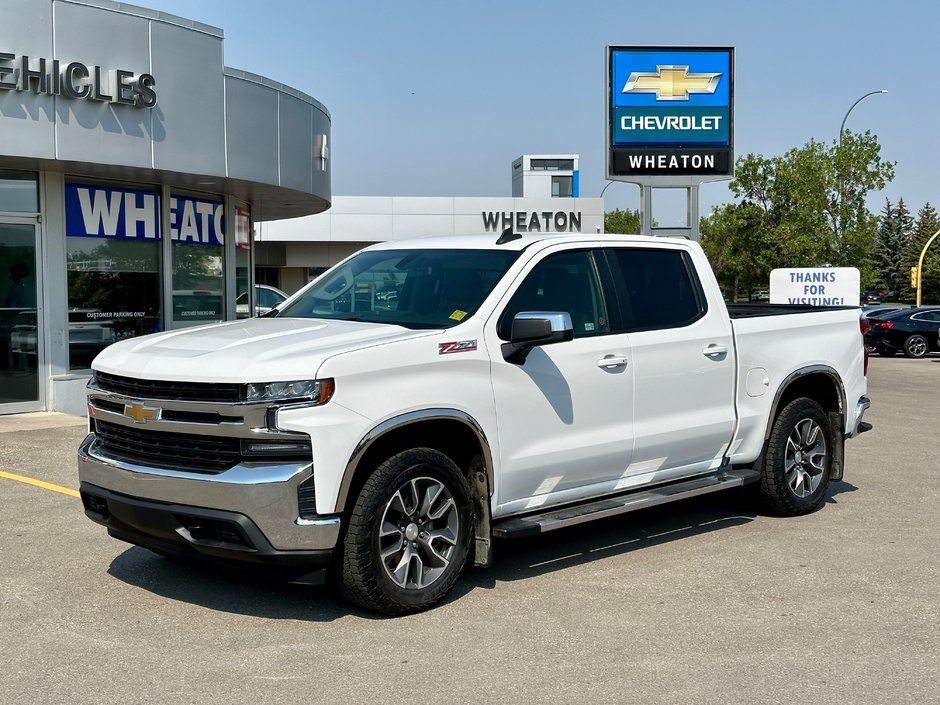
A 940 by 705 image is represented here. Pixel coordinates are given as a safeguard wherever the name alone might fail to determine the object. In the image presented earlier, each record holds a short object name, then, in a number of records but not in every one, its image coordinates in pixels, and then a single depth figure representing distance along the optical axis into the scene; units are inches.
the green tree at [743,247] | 1758.1
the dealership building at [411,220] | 1817.2
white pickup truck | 191.0
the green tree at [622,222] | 3245.6
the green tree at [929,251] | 3476.9
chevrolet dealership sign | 734.5
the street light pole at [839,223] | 1630.2
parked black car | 1118.4
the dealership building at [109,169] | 463.5
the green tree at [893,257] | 4301.2
